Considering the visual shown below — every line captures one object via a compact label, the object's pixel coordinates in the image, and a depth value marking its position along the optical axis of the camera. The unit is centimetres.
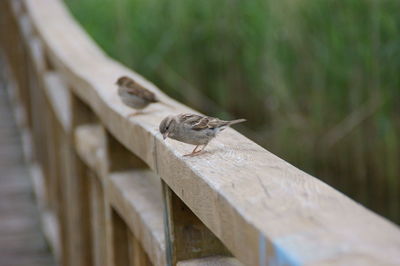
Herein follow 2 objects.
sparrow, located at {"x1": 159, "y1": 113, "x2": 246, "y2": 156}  489
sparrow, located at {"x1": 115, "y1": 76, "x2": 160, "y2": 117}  601
